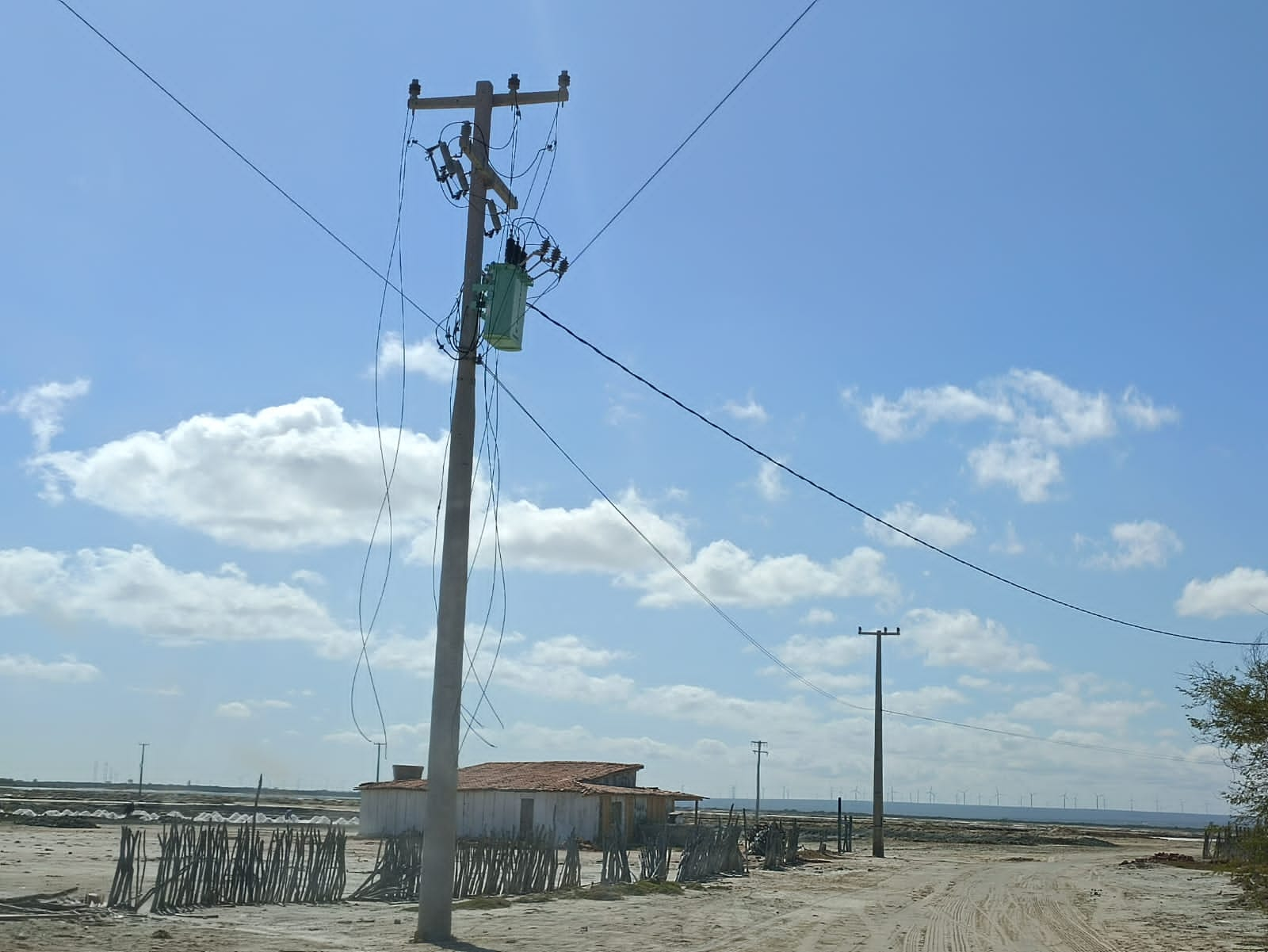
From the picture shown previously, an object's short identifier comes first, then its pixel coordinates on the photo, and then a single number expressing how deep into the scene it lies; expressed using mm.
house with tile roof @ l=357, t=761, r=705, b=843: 44031
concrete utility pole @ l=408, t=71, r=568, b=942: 15320
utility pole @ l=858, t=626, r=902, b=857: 50138
